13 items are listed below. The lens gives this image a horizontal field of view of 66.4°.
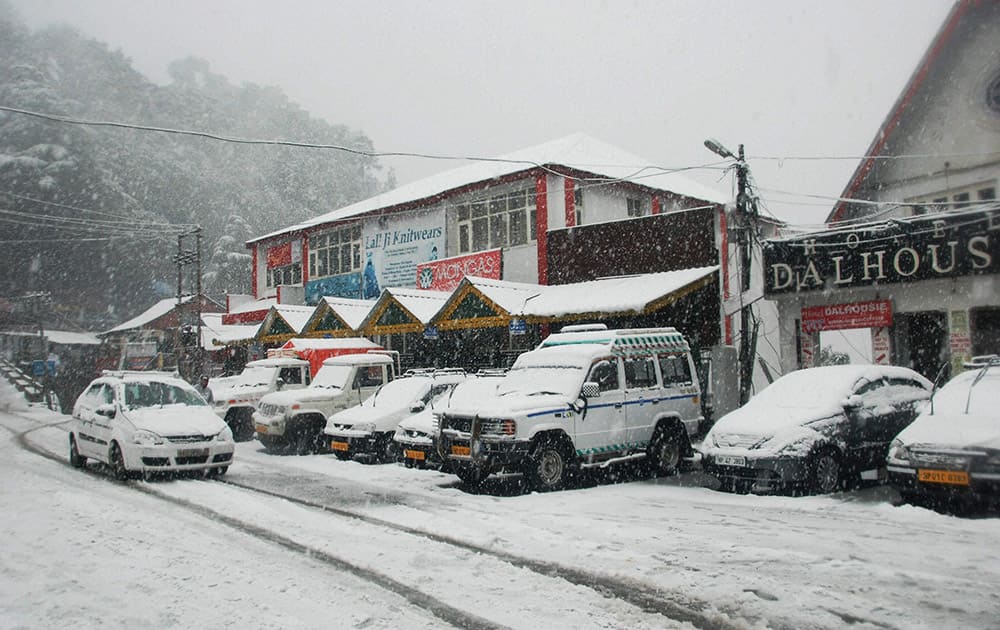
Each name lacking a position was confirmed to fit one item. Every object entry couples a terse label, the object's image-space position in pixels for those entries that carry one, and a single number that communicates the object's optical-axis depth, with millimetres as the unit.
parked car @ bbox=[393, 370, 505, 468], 12383
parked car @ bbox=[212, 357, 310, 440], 19531
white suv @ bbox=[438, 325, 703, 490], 10867
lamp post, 15281
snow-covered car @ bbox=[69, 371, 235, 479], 11742
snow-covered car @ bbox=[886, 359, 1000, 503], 8328
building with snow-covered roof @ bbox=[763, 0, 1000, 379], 14734
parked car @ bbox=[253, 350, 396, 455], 16469
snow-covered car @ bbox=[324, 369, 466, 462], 14383
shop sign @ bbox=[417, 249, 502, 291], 23625
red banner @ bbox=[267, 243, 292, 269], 35156
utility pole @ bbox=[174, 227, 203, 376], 34625
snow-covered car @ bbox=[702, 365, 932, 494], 10141
